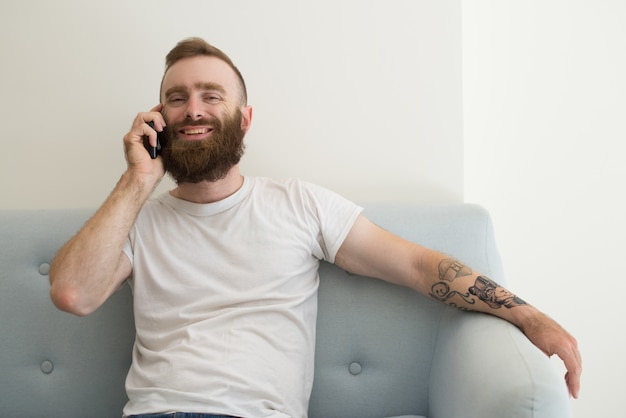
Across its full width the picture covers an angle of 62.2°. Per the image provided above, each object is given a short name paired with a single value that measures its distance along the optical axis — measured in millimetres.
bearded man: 1228
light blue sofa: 1401
